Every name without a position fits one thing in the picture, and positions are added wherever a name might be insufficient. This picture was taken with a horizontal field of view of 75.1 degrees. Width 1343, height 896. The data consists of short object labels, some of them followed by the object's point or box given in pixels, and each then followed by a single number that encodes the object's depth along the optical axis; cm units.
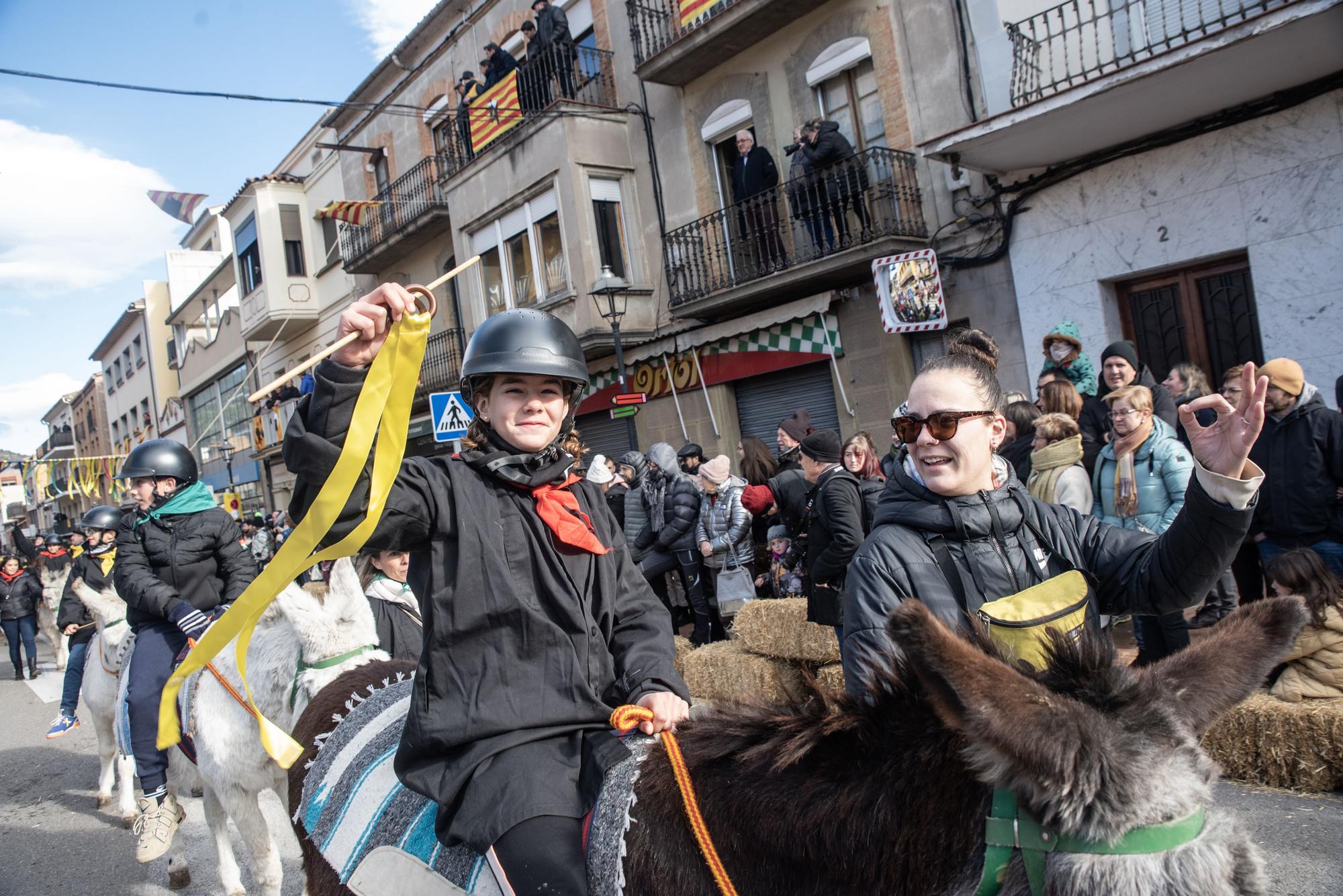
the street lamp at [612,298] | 1498
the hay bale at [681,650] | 721
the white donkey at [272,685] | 377
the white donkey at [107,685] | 624
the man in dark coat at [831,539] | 564
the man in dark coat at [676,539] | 859
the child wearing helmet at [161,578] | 487
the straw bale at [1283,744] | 428
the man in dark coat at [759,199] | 1353
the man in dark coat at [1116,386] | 667
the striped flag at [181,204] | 3841
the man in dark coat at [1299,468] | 532
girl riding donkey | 195
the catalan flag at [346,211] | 2255
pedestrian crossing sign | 1058
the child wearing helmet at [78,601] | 878
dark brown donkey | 122
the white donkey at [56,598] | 1421
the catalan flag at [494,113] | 1755
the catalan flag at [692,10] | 1402
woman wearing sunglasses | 212
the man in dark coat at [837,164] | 1214
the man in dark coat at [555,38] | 1675
